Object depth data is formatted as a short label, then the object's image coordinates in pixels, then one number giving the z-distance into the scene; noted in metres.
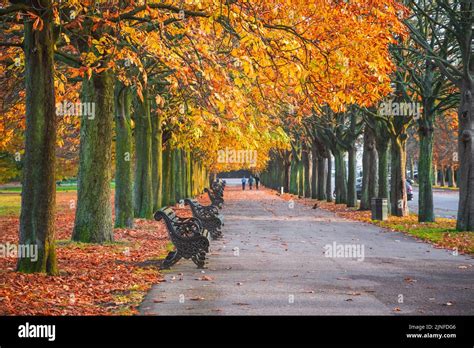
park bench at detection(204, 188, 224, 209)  35.66
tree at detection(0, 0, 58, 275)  12.79
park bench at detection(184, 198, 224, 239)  21.42
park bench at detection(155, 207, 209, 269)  14.47
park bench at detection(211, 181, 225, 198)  40.41
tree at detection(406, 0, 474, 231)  22.77
